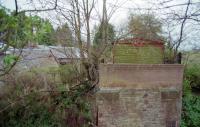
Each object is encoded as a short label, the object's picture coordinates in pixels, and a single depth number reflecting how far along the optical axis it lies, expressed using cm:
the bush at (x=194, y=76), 604
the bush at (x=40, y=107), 454
